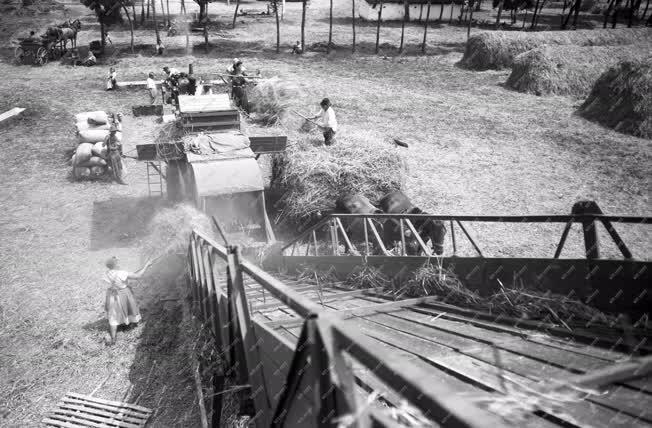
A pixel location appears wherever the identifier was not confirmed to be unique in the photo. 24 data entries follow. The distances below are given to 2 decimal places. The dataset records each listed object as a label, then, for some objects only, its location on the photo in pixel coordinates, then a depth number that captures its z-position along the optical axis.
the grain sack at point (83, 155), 13.50
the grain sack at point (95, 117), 14.80
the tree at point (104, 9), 25.91
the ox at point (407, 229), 8.14
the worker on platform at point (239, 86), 19.15
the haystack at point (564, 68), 21.41
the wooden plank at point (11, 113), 17.78
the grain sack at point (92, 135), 14.23
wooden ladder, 12.59
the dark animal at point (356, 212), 9.24
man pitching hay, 10.97
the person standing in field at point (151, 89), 20.06
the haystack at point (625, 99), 16.00
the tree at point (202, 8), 31.31
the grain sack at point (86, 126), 14.79
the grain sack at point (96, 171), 13.66
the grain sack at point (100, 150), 13.64
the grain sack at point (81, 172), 13.55
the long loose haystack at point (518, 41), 26.06
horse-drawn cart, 25.73
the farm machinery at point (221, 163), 9.02
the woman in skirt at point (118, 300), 7.27
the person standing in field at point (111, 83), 21.77
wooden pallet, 5.73
